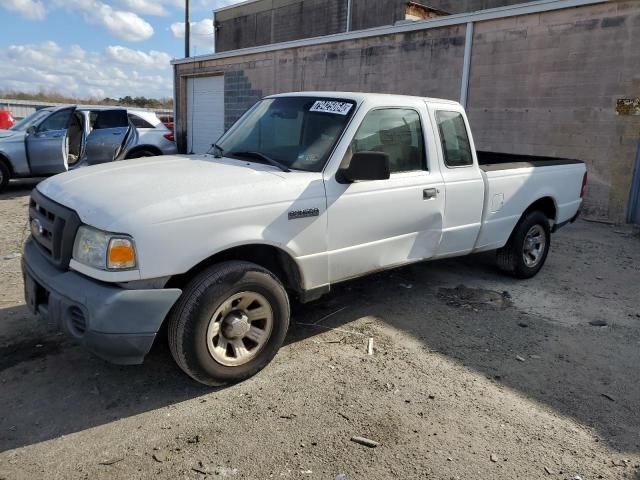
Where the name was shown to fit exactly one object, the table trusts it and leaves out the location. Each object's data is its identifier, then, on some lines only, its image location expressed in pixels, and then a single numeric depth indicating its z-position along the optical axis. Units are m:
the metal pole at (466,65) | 10.33
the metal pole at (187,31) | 26.73
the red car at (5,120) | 17.06
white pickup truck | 2.86
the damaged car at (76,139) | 10.39
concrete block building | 8.66
